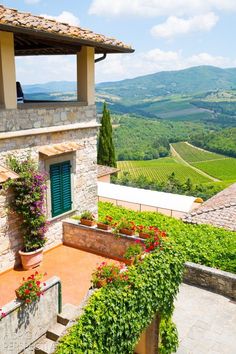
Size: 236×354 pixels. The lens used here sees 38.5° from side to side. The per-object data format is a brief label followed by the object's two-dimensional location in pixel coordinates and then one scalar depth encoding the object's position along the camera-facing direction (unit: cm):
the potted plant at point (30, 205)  832
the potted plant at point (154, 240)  805
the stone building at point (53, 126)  782
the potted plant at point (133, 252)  774
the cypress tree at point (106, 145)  3697
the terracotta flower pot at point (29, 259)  876
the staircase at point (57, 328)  602
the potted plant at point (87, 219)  980
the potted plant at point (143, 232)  880
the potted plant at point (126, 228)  916
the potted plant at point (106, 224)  946
